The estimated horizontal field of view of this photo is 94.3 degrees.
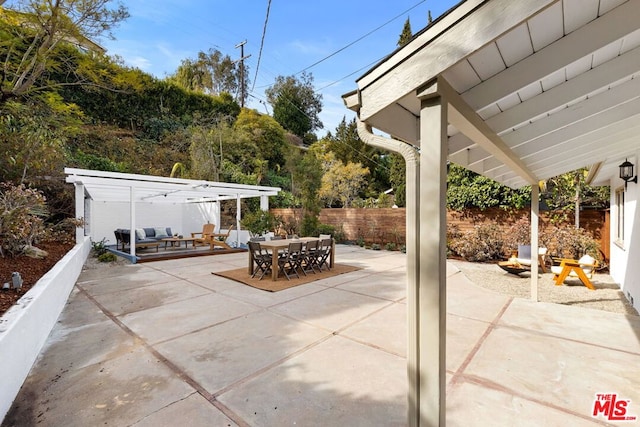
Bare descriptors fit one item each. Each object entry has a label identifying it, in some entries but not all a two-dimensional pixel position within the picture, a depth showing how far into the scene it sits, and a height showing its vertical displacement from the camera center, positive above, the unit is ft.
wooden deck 31.46 -5.05
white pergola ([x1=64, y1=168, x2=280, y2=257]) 25.74 +2.43
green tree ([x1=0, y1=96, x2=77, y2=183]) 23.89 +5.63
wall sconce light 15.86 +2.24
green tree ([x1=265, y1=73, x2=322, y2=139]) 99.76 +37.62
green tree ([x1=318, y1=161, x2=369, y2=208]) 66.71 +6.54
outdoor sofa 34.98 -3.31
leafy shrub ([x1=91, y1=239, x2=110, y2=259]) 32.51 -4.41
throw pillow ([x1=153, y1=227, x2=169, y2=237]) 42.10 -3.07
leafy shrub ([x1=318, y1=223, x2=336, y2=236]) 45.69 -2.73
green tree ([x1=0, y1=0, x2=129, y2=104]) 20.83 +15.02
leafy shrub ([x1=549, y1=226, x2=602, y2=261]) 24.77 -2.64
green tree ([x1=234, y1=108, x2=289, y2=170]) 77.05 +20.32
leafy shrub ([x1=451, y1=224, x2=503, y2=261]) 30.81 -3.32
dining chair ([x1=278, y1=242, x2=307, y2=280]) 22.58 -3.79
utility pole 92.29 +41.12
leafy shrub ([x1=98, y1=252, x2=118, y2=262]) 29.43 -4.71
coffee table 37.00 -3.62
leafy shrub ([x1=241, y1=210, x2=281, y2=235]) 39.96 -1.47
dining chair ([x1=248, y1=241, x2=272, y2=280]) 22.12 -3.60
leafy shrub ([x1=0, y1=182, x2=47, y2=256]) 15.11 -0.57
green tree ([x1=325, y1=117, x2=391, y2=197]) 82.09 +15.15
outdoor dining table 21.74 -3.02
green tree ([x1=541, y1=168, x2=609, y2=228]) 26.71 +1.69
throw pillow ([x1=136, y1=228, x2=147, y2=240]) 38.04 -3.02
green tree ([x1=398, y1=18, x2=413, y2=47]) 58.53 +36.04
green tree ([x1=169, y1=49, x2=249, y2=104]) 89.45 +42.68
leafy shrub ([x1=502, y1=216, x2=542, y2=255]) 29.25 -2.34
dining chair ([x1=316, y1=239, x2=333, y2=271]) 25.22 -3.47
